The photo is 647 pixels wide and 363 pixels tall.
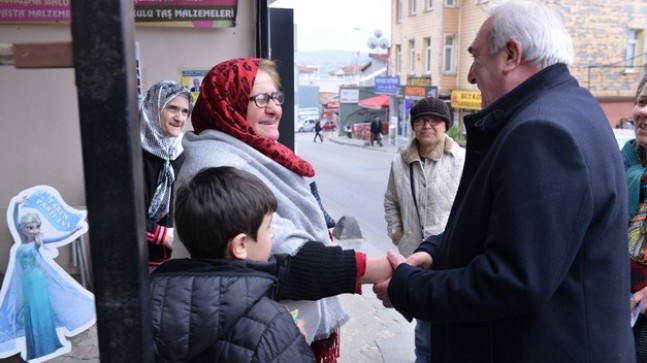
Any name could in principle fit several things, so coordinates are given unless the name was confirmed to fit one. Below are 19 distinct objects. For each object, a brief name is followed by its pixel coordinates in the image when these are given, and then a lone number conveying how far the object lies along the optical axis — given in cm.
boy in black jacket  128
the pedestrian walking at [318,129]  3816
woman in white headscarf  301
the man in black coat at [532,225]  139
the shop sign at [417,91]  2720
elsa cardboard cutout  352
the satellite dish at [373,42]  4100
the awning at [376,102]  3828
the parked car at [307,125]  4928
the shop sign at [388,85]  3275
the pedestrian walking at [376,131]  3222
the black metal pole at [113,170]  87
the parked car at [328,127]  4594
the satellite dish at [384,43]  3997
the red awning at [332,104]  5835
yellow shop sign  2506
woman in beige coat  378
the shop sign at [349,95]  4169
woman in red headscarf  175
